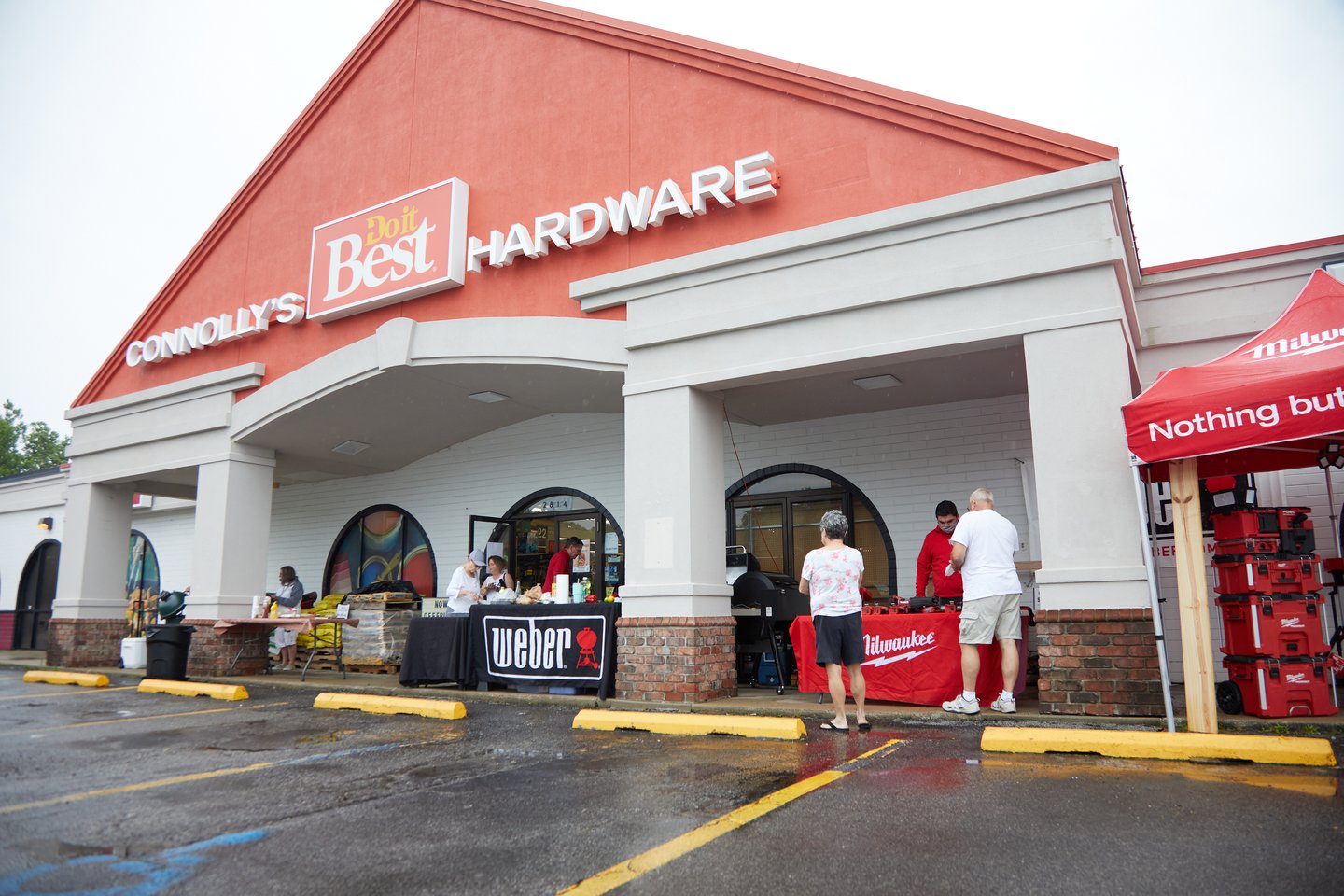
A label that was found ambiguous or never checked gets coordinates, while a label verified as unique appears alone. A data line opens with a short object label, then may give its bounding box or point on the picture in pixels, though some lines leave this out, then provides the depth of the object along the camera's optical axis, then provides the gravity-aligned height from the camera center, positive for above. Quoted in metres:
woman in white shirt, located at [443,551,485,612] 11.91 +0.06
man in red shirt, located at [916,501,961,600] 9.38 +0.33
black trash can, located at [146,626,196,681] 12.50 -0.77
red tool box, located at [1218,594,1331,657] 7.09 -0.31
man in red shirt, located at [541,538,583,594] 12.21 +0.43
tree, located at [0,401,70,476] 48.66 +8.59
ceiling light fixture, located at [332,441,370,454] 15.03 +2.40
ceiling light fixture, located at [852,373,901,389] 10.44 +2.38
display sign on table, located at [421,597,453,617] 13.67 -0.19
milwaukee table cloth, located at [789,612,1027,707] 8.18 -0.65
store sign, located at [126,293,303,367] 13.54 +4.12
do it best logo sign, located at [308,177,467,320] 11.89 +4.62
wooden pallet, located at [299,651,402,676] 14.07 -1.12
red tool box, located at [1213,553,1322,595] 7.23 +0.08
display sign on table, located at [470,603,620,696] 9.69 -0.57
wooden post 6.46 -0.22
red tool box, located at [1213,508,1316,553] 7.32 +0.46
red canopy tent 6.13 +1.21
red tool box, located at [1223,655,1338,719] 7.00 -0.77
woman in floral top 7.09 -0.18
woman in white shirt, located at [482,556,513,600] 12.46 +0.21
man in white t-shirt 7.54 -0.01
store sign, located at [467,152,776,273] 9.66 +4.26
